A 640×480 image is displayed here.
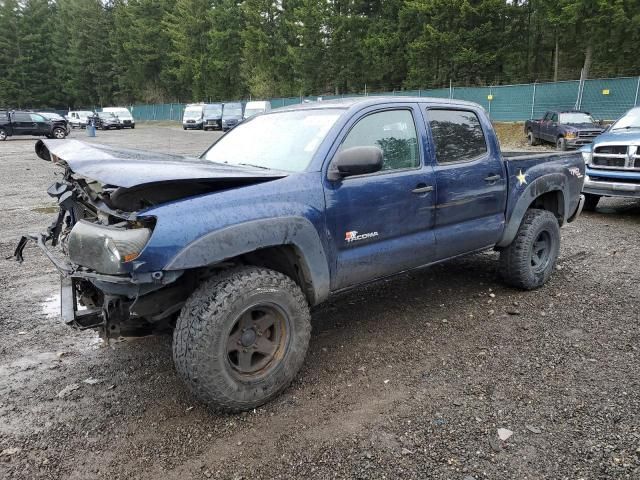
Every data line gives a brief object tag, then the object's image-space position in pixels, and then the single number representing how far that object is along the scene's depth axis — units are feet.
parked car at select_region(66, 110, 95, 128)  139.95
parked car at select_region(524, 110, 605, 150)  55.31
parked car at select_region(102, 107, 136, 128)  143.23
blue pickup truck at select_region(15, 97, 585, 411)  8.73
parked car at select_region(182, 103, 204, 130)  134.51
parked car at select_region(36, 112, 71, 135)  96.48
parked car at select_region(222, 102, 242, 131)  121.70
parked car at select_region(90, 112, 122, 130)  139.74
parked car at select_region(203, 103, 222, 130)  129.18
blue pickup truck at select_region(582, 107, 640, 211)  26.11
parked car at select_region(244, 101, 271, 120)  110.73
